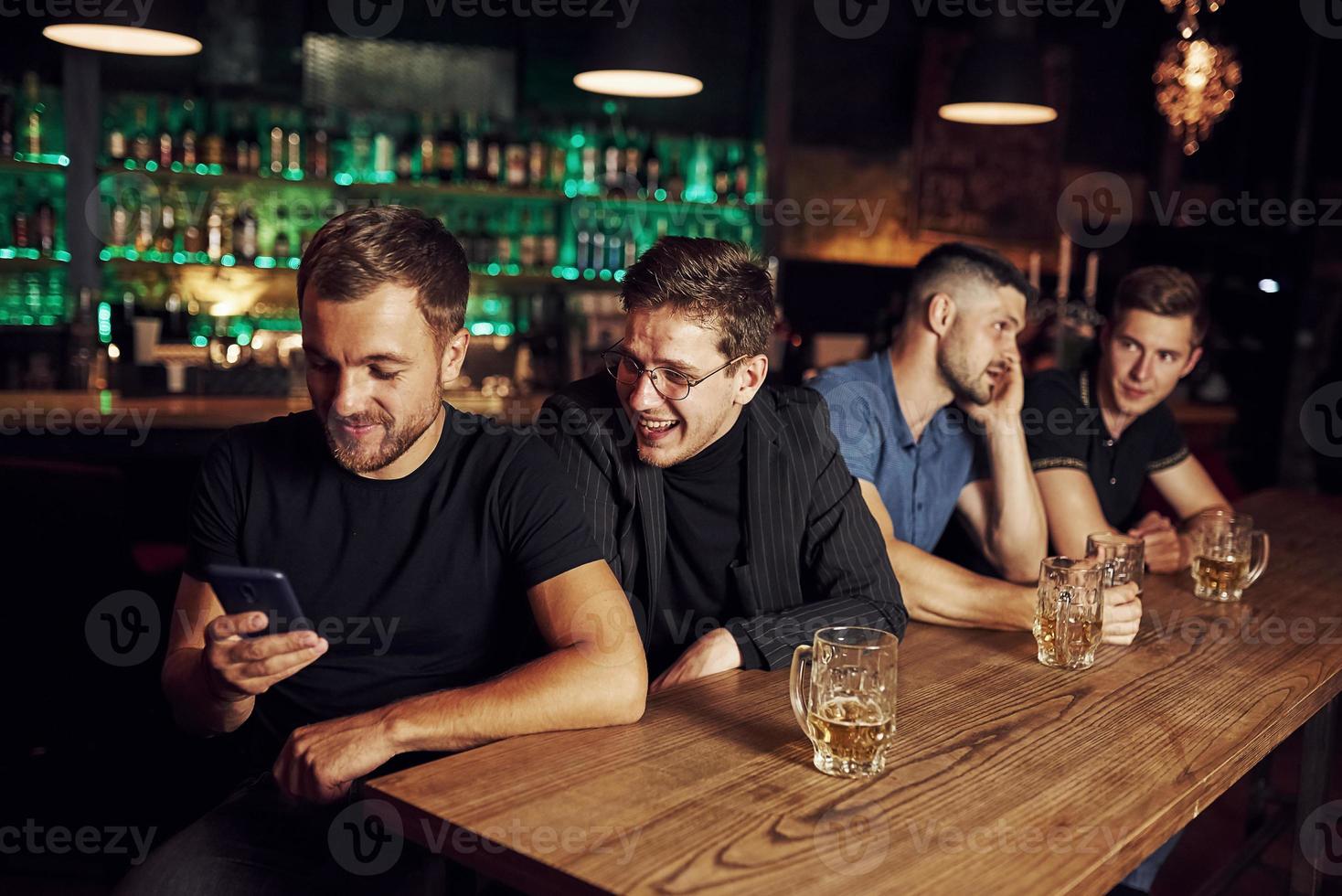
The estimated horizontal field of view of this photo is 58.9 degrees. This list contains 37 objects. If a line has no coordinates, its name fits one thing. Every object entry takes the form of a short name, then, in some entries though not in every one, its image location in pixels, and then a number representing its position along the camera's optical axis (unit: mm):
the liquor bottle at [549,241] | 5879
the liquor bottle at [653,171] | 6008
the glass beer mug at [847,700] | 1315
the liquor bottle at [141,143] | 5023
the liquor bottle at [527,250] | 5812
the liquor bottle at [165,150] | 5035
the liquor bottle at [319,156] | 5359
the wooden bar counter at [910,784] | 1115
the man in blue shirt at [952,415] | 2479
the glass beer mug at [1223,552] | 2193
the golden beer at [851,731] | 1308
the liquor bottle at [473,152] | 5633
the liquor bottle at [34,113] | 4918
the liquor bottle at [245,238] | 5312
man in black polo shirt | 2725
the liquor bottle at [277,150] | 5328
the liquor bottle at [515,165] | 5688
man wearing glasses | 1893
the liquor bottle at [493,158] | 5641
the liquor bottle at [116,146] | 5008
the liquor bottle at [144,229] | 5156
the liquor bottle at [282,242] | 5406
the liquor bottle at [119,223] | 5098
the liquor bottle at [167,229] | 5224
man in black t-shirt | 1513
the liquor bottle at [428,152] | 5559
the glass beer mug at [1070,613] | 1746
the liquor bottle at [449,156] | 5570
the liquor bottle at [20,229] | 4953
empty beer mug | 2020
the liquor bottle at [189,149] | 5152
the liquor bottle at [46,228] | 4980
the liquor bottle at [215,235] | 5270
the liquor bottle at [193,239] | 5266
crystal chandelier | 5738
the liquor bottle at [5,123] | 4887
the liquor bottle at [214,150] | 5180
